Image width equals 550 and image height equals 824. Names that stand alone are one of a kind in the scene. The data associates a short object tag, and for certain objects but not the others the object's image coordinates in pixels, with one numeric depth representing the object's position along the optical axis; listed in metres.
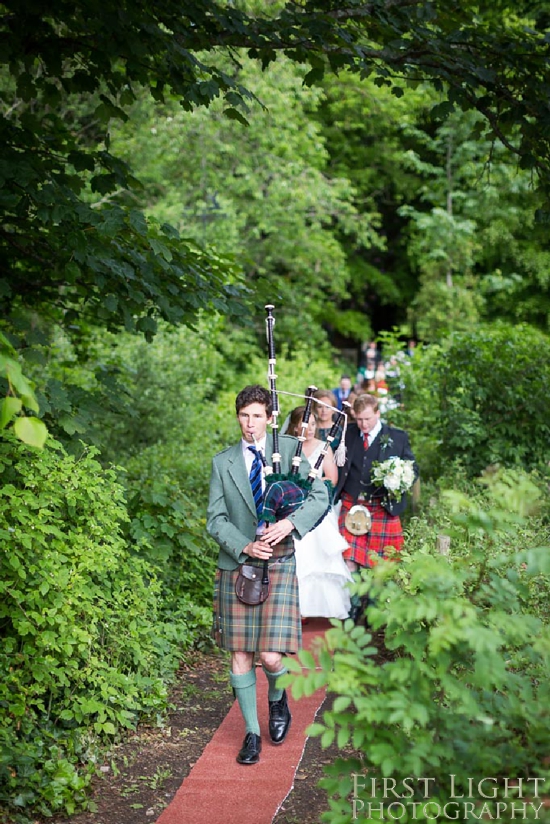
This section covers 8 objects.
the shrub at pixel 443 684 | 2.95
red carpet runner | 4.70
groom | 7.90
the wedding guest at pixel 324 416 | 8.70
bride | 8.16
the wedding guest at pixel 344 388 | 17.13
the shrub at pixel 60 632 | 4.86
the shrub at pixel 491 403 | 10.89
